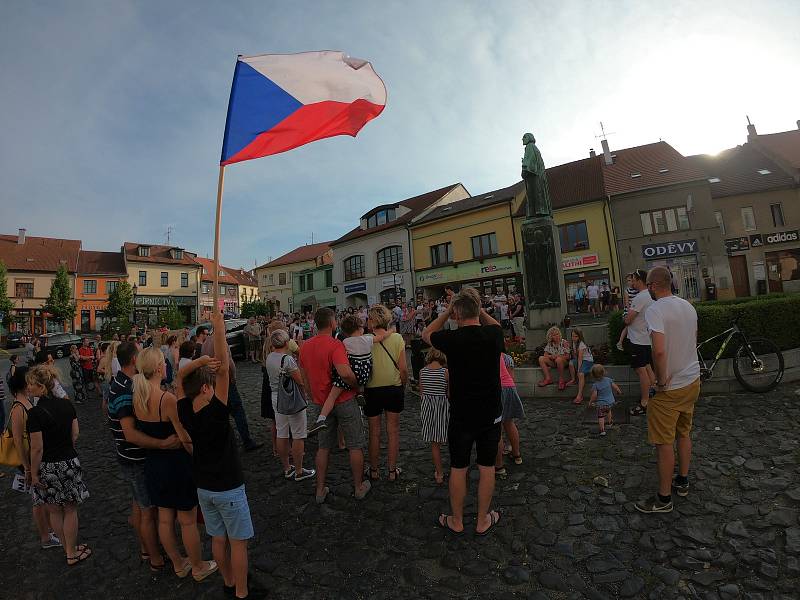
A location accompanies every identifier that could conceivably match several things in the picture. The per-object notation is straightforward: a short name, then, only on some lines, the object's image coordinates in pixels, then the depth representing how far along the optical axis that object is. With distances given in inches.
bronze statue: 418.0
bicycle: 254.2
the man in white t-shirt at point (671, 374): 142.5
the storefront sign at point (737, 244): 1152.8
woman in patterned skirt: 142.4
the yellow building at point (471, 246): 1157.1
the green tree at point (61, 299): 1688.0
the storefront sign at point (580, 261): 1044.5
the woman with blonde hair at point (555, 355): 300.7
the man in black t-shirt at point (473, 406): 136.8
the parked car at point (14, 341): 1278.2
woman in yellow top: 185.5
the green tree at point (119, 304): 1784.0
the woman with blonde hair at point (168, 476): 124.6
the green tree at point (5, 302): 1524.4
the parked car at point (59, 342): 989.2
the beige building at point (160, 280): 2044.8
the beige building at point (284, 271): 2190.0
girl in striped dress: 176.1
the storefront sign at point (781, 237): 1111.0
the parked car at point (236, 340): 674.9
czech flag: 156.6
